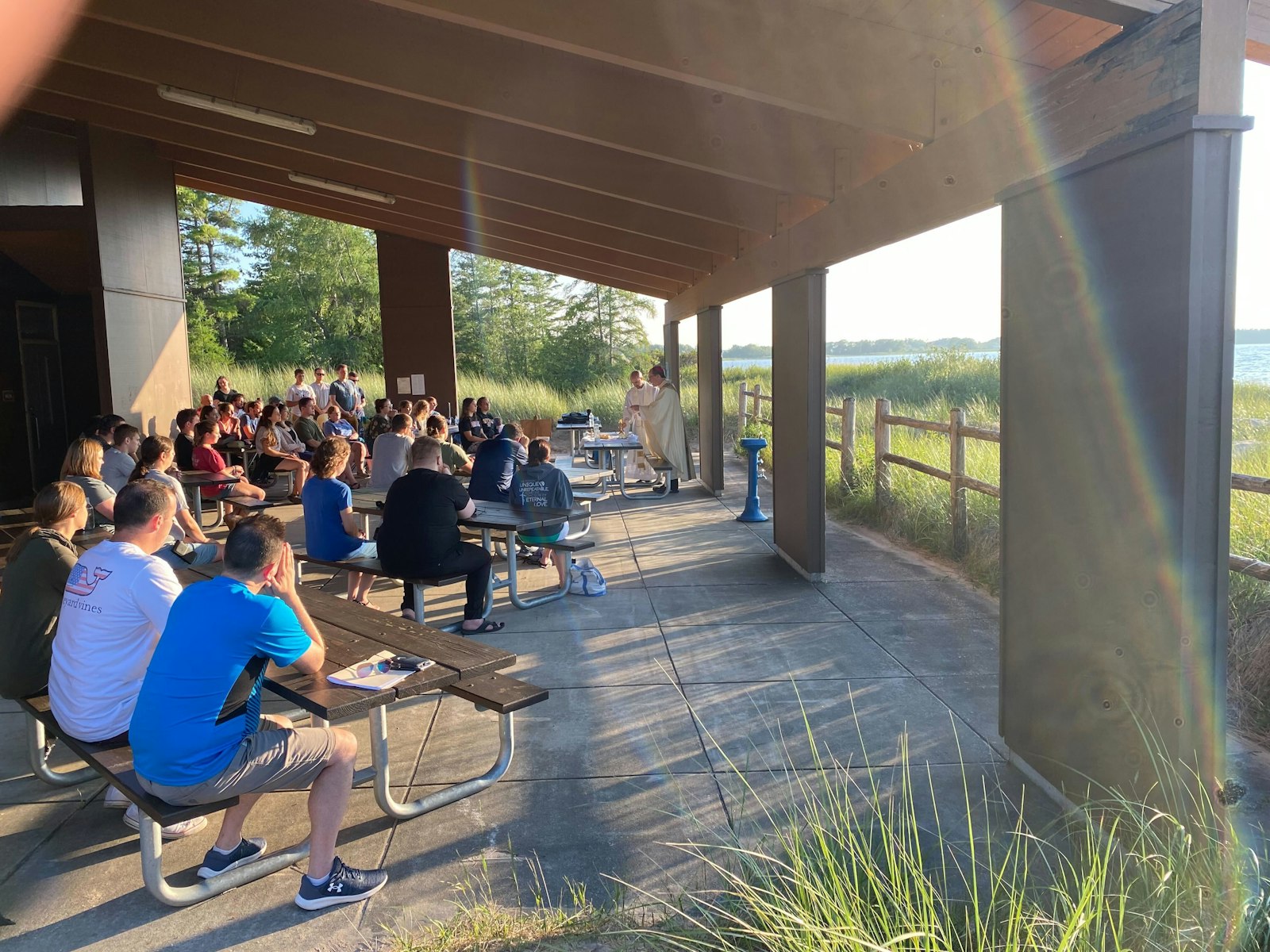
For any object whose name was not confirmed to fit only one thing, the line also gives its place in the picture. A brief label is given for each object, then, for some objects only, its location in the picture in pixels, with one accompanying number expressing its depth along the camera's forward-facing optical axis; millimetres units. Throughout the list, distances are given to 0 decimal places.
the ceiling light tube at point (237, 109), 9234
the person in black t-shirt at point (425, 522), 5777
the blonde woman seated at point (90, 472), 5801
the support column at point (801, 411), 7441
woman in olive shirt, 3604
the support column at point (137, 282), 12039
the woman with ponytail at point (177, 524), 5633
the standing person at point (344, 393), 16266
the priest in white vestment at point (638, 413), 13531
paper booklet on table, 3230
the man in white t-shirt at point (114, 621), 3146
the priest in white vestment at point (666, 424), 13055
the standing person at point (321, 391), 16906
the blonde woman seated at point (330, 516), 6074
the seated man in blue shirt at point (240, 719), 2820
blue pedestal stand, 10352
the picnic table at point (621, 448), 12180
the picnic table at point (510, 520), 6590
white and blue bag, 7148
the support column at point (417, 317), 18109
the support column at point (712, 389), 12750
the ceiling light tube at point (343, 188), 13078
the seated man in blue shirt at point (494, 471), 7777
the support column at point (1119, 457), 2941
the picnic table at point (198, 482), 8914
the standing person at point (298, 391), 14911
